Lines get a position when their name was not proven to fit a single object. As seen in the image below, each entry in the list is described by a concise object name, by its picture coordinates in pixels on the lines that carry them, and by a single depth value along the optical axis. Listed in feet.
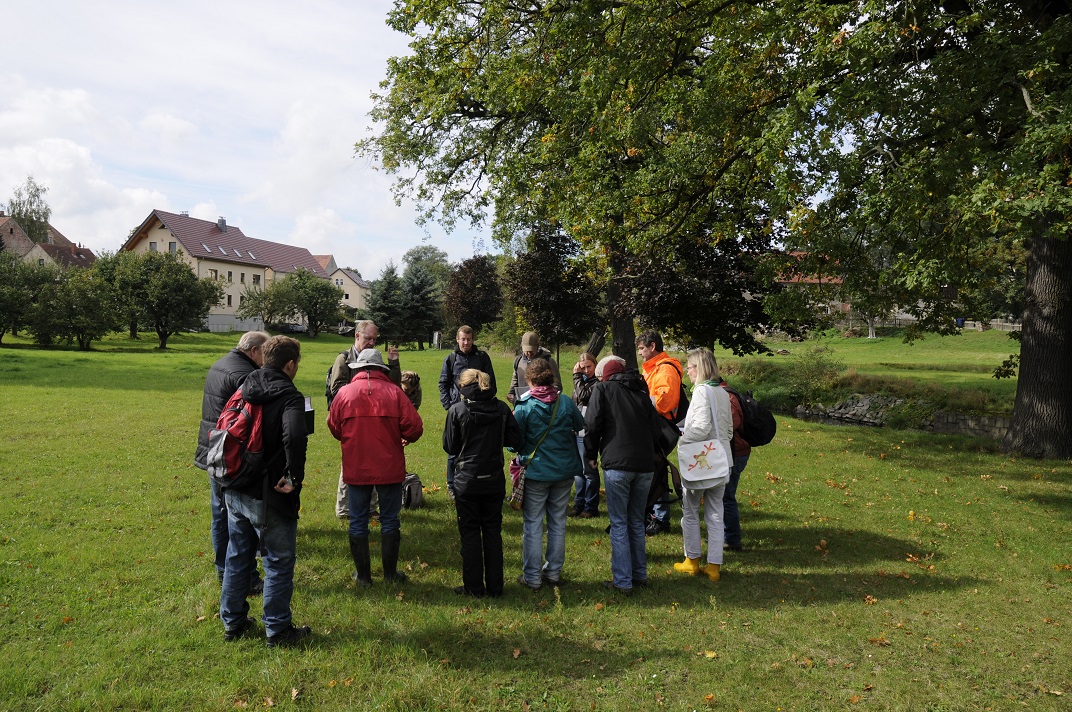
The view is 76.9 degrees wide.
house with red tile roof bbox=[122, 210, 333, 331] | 218.59
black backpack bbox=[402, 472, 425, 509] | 25.86
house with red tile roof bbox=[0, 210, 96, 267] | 208.74
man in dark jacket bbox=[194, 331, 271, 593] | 16.97
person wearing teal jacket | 18.24
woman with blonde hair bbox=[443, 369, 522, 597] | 17.47
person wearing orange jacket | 21.57
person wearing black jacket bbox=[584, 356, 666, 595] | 18.58
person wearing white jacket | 19.48
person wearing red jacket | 17.44
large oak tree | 27.40
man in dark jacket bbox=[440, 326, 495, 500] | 25.66
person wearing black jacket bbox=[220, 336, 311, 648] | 14.32
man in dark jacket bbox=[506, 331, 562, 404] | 24.49
